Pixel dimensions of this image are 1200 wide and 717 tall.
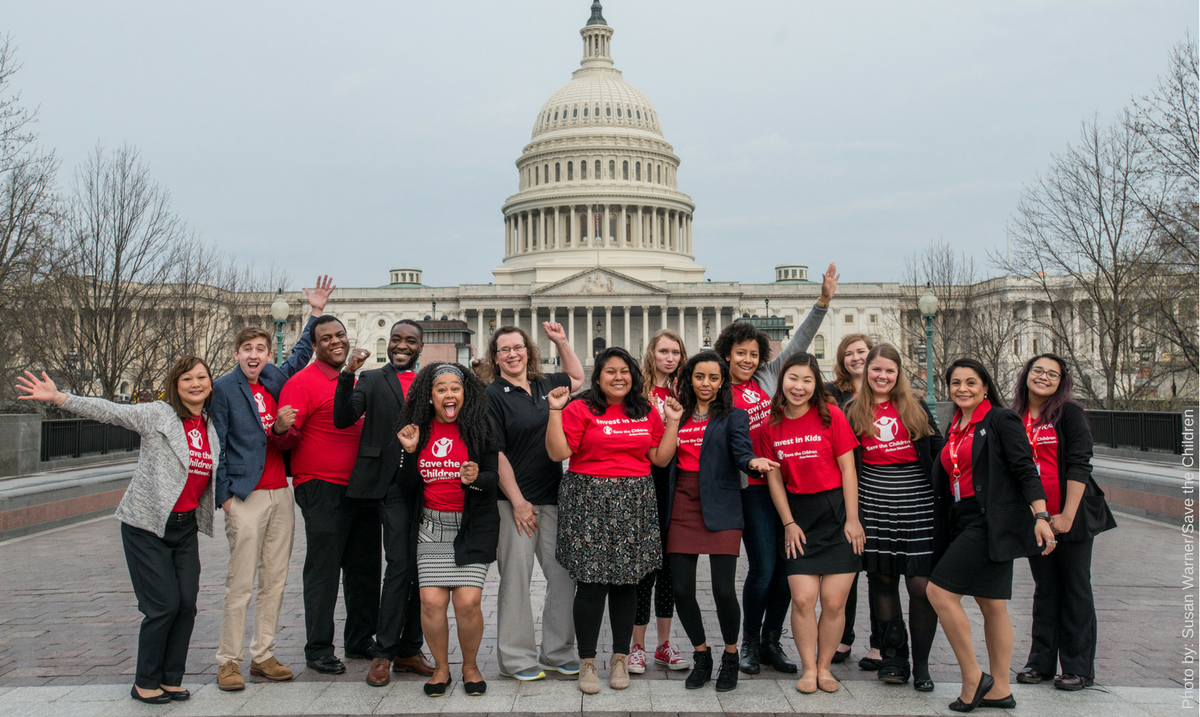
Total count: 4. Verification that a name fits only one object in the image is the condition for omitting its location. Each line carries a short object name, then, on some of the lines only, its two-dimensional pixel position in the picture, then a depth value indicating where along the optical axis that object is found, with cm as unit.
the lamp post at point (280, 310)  2604
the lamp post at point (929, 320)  2573
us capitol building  8888
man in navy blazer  631
